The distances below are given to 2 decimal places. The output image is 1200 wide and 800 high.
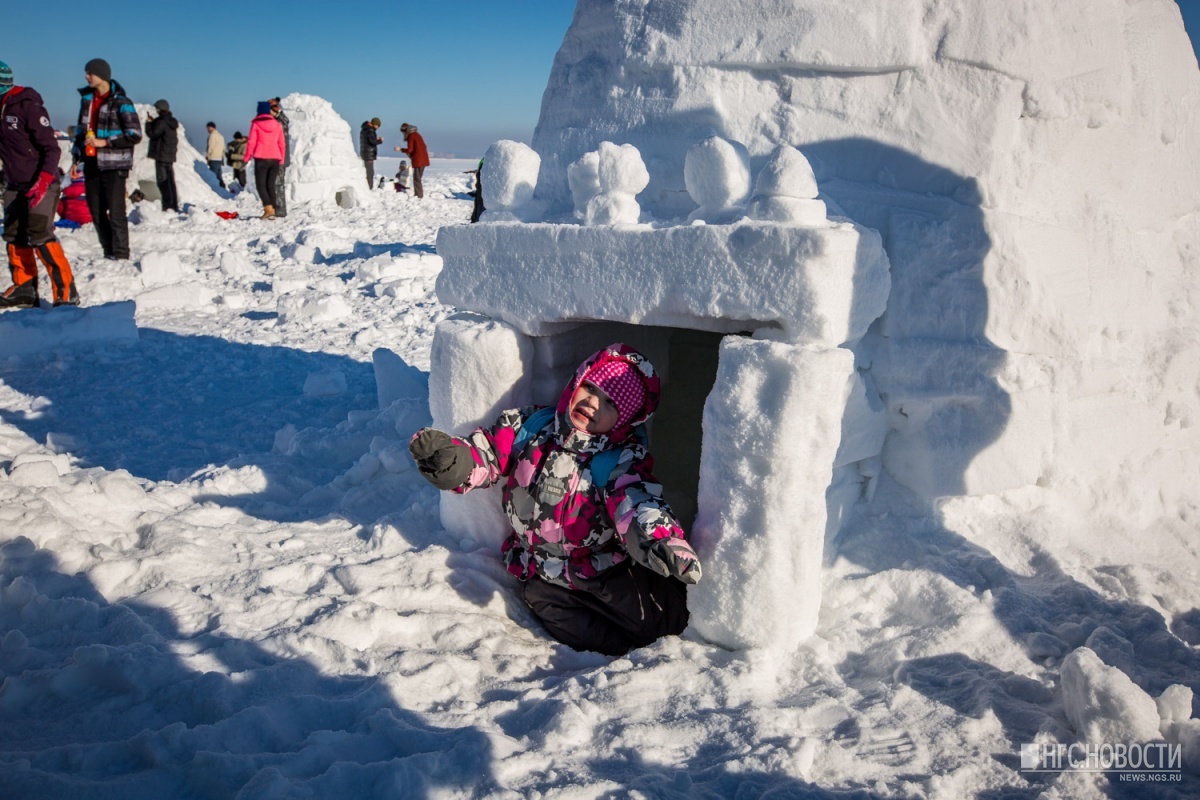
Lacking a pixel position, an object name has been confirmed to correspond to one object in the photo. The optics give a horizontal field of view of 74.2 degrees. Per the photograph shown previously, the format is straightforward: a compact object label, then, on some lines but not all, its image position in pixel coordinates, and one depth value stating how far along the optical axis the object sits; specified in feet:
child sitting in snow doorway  9.30
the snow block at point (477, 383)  10.26
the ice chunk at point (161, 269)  27.45
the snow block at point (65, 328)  20.08
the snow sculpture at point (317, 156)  49.65
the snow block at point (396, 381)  16.55
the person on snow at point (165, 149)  42.34
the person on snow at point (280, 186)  42.19
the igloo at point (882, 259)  8.41
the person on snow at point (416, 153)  54.95
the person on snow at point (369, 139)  56.24
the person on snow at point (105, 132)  25.54
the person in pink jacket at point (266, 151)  39.63
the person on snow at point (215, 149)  63.82
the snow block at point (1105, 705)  6.77
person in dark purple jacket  21.39
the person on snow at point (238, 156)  62.34
